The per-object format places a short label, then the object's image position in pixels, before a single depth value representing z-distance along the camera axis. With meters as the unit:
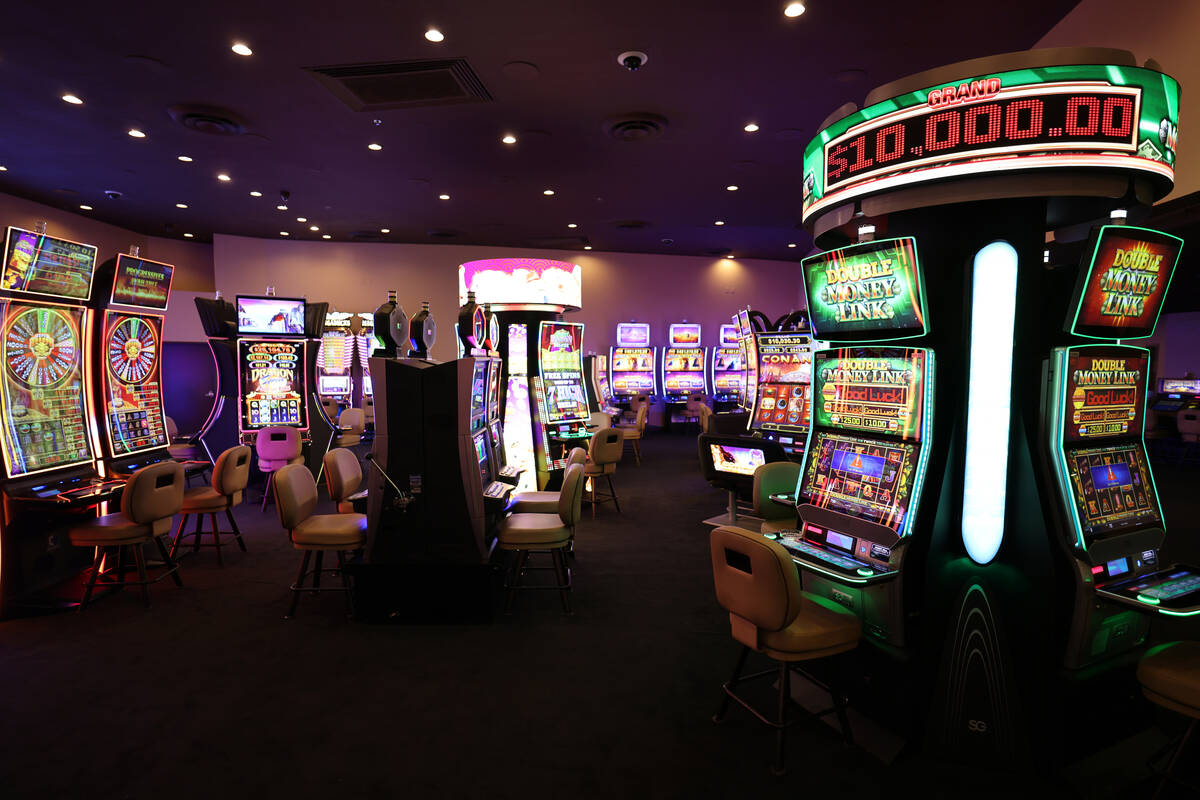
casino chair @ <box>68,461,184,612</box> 3.50
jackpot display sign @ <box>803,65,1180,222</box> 2.01
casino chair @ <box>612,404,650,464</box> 8.46
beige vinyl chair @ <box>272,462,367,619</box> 3.40
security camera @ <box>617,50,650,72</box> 4.17
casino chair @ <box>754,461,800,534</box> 3.55
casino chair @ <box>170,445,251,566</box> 4.31
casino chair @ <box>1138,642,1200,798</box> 1.86
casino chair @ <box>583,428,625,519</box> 5.56
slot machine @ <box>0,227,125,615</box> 3.49
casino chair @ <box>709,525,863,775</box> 2.11
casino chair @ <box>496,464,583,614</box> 3.60
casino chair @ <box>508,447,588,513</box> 4.26
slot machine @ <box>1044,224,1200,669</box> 2.10
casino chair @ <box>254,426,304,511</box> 5.95
